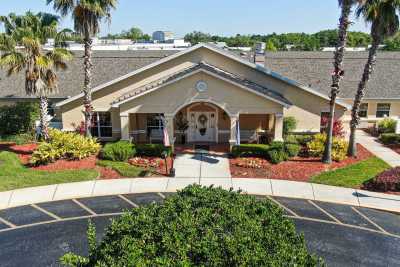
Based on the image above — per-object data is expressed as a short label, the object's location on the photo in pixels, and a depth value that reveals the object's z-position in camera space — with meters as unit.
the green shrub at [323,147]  24.22
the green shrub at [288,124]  27.39
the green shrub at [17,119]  28.67
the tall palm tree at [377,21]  20.94
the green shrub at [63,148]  23.17
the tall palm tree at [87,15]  22.78
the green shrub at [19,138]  27.98
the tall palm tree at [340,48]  20.32
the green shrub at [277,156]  23.39
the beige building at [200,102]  25.16
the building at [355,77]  32.25
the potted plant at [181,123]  28.16
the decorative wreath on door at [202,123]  28.31
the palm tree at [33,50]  22.78
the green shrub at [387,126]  29.94
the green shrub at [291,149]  24.12
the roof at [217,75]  24.80
